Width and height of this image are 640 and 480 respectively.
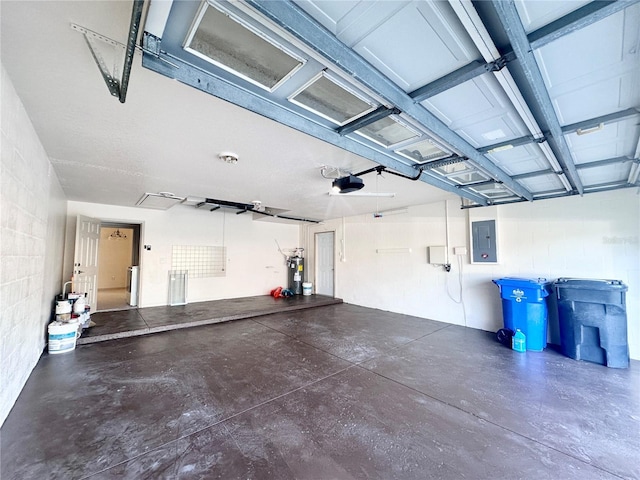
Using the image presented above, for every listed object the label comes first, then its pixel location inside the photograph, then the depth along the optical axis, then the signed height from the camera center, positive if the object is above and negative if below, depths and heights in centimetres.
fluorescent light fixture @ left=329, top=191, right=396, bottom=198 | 401 +98
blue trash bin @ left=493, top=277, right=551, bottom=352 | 374 -80
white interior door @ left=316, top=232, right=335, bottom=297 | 801 -29
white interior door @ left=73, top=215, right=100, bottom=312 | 490 -9
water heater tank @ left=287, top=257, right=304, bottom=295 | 835 -64
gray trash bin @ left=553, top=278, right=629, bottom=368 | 316 -85
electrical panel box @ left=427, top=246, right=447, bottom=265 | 522 -2
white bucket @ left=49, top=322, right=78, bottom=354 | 338 -111
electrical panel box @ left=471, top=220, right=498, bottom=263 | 466 +24
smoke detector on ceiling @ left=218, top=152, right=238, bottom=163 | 293 +114
